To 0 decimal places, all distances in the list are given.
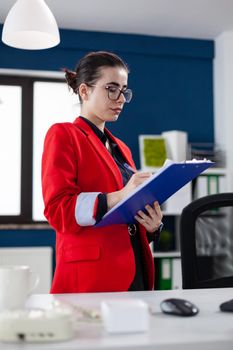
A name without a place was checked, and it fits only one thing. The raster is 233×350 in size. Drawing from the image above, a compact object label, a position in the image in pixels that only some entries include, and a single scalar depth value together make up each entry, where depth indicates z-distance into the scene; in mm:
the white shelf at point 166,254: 4377
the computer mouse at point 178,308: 956
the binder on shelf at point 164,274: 4391
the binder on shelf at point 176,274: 4406
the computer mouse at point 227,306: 1005
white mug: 970
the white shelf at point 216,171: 4561
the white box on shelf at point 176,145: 4531
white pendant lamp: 2307
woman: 1420
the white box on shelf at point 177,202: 4473
